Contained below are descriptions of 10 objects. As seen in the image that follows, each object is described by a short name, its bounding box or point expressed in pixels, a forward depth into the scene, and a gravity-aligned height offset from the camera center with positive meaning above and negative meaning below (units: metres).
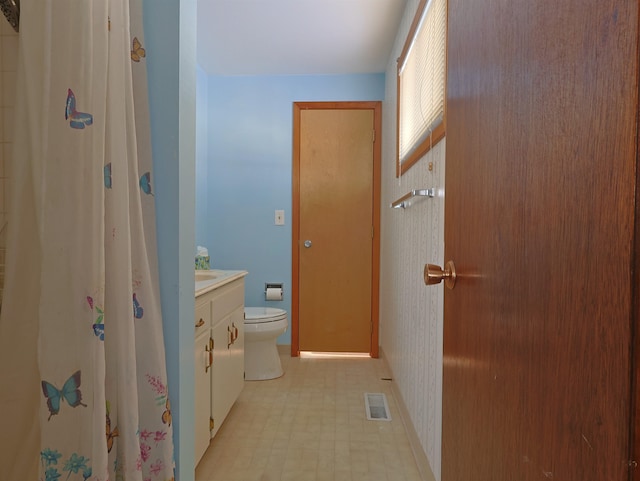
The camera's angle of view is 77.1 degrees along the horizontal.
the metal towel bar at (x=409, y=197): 1.54 +0.18
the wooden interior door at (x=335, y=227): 3.31 +0.08
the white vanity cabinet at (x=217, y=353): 1.61 -0.55
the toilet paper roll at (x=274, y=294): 3.31 -0.48
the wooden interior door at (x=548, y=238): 0.35 +0.00
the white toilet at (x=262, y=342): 2.64 -0.74
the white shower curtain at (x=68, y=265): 0.89 -0.07
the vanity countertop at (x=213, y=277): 1.64 -0.21
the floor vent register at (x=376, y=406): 2.23 -1.00
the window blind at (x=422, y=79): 1.50 +0.71
